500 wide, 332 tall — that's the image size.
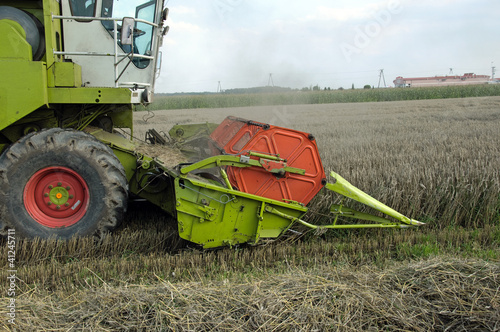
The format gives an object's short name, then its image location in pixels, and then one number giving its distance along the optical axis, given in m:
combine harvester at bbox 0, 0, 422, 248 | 3.71
